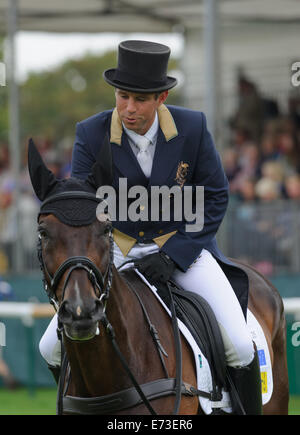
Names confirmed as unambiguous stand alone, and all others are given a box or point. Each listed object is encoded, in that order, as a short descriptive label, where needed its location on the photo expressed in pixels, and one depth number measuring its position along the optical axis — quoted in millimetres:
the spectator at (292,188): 23703
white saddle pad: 9609
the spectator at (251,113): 30984
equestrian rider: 9758
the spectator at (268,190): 23781
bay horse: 7758
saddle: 9805
